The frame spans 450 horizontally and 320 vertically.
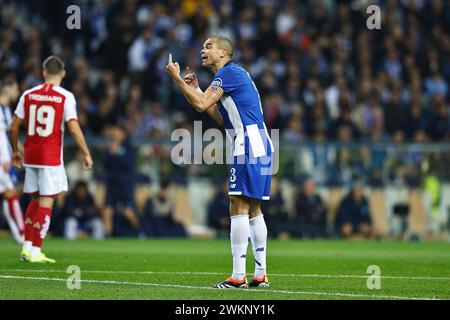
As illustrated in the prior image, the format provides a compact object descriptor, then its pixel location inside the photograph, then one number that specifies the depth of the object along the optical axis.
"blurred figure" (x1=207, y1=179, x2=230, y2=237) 23.86
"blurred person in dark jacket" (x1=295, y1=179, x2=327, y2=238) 24.31
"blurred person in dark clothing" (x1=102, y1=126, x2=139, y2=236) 23.69
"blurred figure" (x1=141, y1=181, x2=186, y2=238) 23.86
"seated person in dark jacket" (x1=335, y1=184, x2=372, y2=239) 24.50
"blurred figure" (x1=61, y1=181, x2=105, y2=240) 22.97
